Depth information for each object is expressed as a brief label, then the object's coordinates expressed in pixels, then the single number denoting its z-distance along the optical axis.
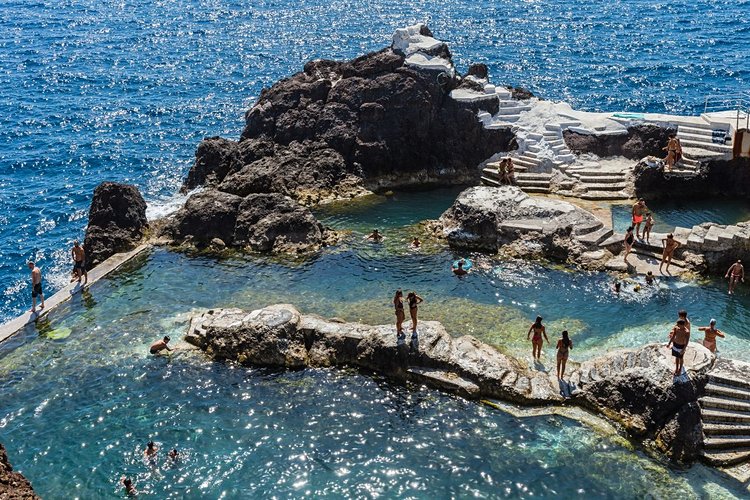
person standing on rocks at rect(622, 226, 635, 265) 34.62
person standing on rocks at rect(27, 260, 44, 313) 33.12
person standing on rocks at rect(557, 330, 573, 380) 25.86
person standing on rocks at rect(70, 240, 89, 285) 35.44
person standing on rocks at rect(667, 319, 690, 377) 24.08
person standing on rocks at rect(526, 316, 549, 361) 27.09
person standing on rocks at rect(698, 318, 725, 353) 26.48
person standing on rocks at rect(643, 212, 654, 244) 35.59
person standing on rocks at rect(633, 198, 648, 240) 36.09
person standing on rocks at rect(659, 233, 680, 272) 33.69
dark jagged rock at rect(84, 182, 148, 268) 39.22
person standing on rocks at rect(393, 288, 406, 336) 27.88
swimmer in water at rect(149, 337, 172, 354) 29.53
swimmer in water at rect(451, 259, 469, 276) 34.62
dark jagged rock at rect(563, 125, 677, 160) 43.25
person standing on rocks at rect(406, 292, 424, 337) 28.06
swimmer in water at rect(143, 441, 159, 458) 23.97
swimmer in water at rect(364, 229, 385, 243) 38.62
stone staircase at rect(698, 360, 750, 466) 23.12
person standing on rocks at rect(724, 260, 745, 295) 31.59
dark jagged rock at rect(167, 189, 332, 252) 38.44
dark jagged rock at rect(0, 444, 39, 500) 16.83
